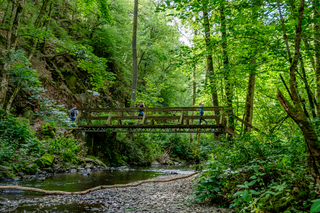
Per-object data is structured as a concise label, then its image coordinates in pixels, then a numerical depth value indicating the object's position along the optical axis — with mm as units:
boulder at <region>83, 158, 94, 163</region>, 12914
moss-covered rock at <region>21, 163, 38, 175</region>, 8741
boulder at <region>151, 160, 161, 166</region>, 17448
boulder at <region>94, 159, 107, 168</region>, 13593
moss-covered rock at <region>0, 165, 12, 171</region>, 7736
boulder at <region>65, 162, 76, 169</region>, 11003
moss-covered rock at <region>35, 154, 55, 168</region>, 9610
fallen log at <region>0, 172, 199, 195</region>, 5904
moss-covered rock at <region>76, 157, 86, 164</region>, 12192
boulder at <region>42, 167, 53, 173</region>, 9705
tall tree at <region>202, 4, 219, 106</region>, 6173
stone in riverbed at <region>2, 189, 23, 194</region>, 5916
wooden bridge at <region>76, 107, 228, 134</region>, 12430
